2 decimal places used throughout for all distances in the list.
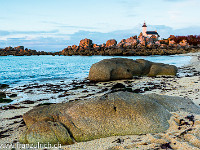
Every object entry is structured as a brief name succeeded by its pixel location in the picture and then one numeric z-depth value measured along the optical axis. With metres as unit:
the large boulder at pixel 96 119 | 4.70
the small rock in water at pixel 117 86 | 11.70
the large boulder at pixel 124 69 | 14.34
